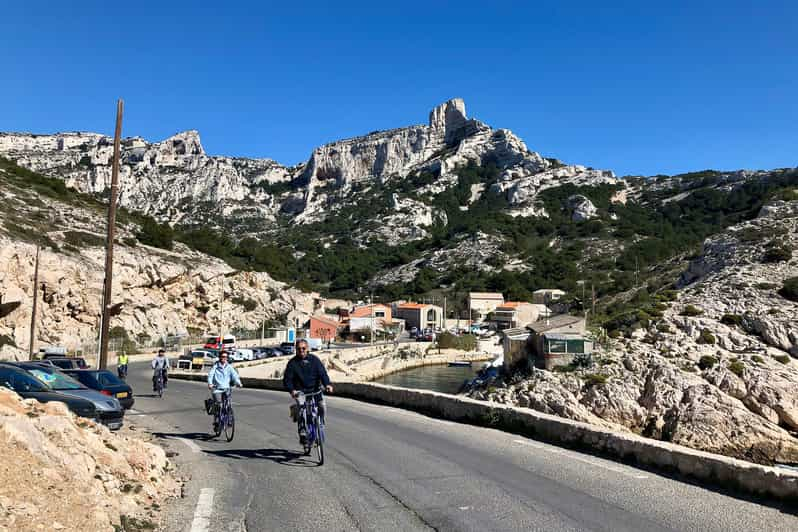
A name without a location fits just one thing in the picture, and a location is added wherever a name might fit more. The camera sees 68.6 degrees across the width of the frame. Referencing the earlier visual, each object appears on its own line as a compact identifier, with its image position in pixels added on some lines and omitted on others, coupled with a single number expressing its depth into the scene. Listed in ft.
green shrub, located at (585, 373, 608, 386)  97.25
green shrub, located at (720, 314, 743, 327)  110.11
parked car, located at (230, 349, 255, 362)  156.52
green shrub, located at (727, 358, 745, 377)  93.81
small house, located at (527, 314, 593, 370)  106.83
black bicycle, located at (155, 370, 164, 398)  68.08
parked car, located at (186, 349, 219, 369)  132.24
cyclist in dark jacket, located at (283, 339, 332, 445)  29.78
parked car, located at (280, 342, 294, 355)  184.14
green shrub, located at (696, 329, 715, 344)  105.70
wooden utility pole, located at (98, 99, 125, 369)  59.00
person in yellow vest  80.28
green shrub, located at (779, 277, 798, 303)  114.75
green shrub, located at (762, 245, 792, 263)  131.03
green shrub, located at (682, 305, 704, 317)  115.34
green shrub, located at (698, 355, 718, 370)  97.35
